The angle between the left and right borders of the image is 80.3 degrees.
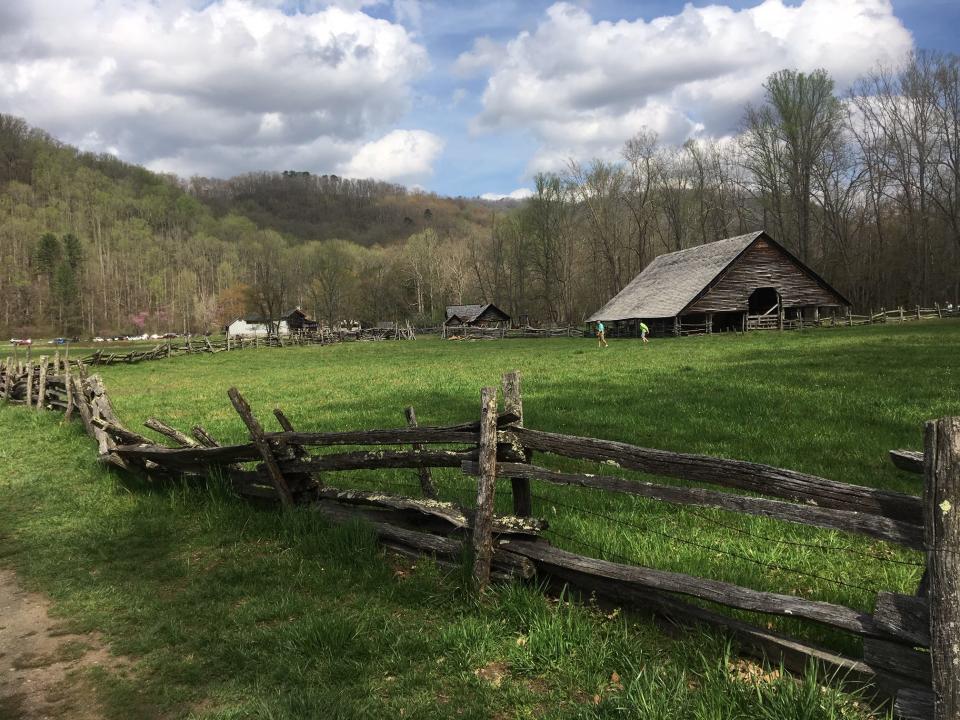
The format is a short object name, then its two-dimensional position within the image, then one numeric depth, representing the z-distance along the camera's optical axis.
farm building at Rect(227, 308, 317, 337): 105.62
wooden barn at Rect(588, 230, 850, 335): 41.22
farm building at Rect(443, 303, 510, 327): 79.00
